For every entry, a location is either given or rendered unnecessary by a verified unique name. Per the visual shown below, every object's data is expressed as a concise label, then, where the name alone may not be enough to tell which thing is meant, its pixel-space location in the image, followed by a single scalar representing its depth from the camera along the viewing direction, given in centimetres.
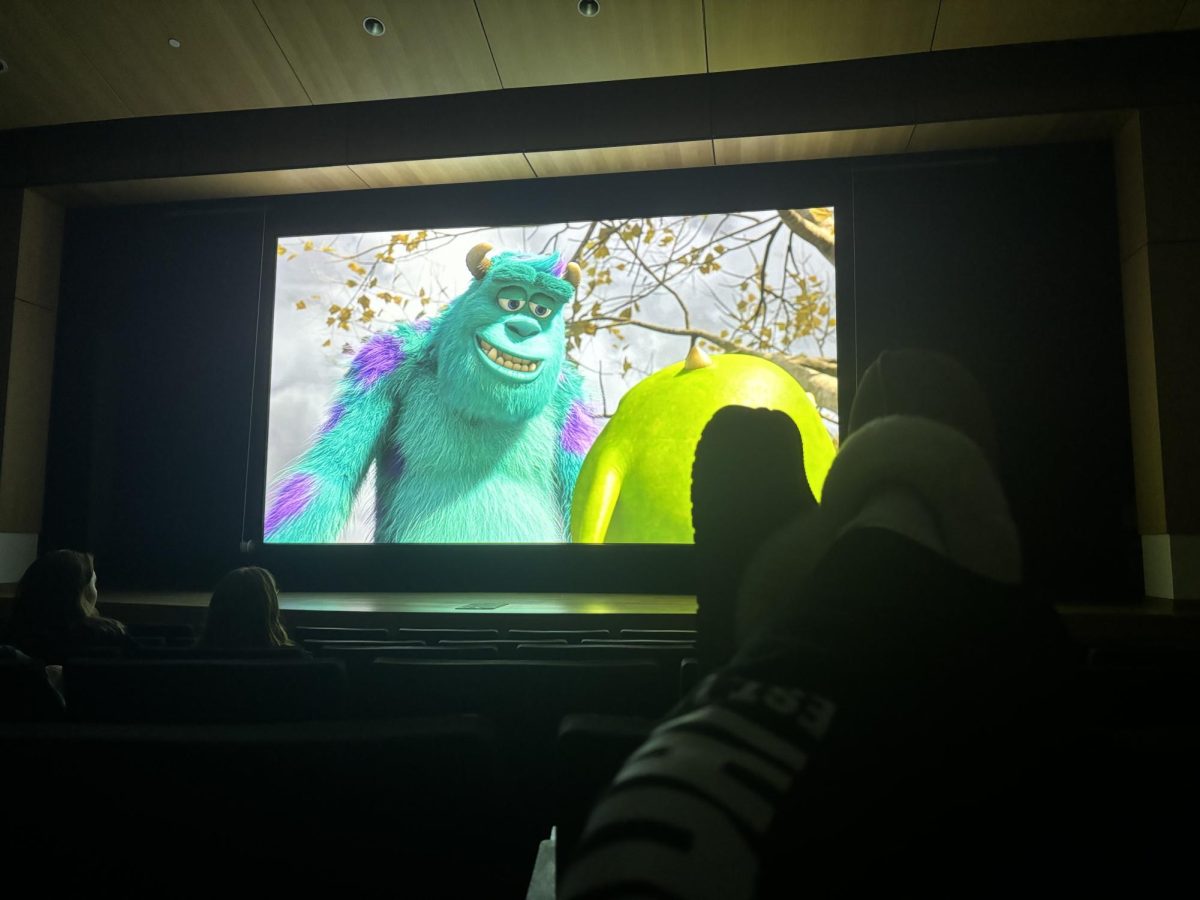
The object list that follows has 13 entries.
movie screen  459
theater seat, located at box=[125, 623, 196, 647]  247
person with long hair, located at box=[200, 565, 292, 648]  219
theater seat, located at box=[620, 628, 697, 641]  254
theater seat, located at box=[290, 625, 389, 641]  248
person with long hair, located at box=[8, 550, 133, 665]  226
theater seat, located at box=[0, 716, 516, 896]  94
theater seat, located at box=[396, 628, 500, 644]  241
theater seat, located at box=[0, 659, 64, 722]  131
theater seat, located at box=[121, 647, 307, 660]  150
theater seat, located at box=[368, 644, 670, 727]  155
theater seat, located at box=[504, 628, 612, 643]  256
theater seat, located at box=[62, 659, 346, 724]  116
